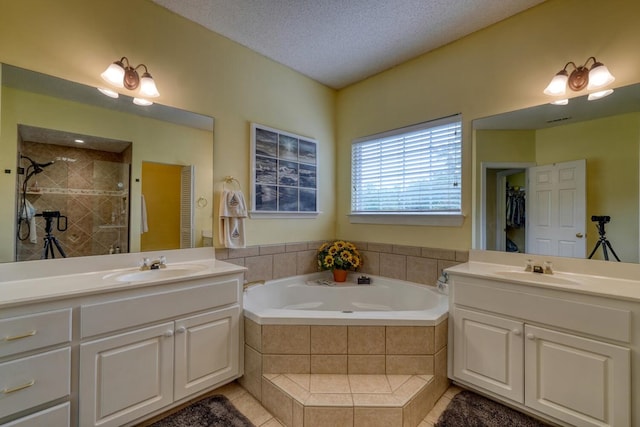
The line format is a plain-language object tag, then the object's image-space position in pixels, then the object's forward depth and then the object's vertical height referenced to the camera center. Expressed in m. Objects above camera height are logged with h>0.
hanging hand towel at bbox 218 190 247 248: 2.22 -0.03
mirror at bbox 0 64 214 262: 1.52 +0.35
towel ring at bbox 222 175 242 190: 2.32 +0.28
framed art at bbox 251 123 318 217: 2.50 +0.40
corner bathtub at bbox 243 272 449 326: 2.35 -0.72
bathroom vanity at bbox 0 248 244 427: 1.19 -0.65
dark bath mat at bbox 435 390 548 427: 1.57 -1.15
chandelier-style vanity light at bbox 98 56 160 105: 1.75 +0.86
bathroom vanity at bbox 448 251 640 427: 1.33 -0.66
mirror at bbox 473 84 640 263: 1.68 +0.38
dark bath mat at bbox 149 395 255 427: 1.57 -1.17
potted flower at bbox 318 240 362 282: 2.81 -0.45
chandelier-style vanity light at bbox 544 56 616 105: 1.68 +0.85
